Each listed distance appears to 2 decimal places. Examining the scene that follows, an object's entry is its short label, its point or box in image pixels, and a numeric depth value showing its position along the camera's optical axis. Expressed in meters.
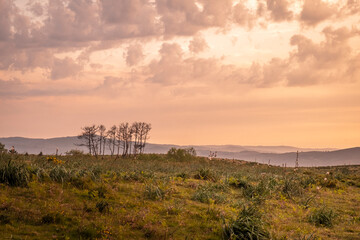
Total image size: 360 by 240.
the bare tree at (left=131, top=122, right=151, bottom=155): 85.94
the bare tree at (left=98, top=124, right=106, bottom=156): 82.21
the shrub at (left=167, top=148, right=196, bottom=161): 63.25
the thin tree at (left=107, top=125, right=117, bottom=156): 82.13
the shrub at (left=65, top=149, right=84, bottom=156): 66.22
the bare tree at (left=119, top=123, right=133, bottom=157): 81.75
